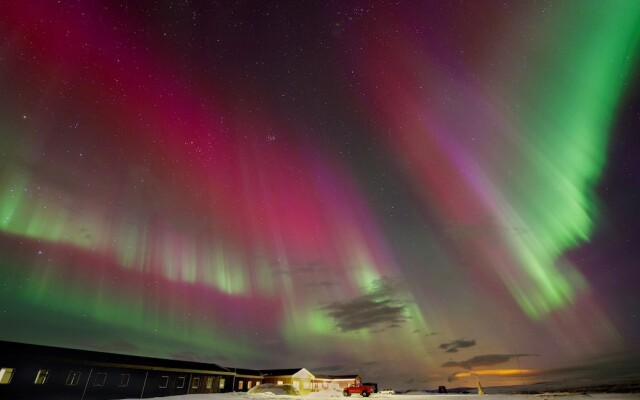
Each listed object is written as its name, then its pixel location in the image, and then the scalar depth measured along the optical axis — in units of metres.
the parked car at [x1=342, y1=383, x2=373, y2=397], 46.47
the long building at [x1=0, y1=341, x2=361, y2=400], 33.06
